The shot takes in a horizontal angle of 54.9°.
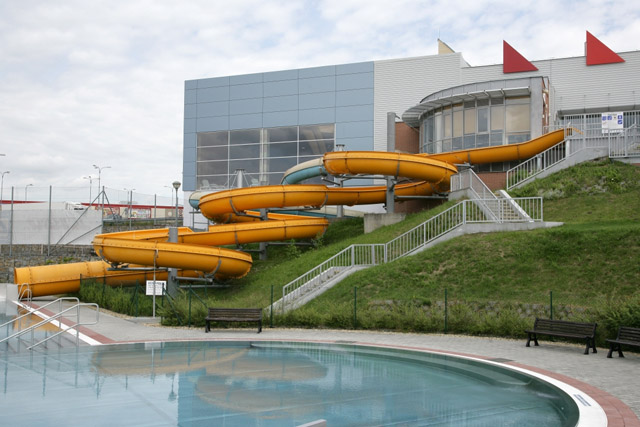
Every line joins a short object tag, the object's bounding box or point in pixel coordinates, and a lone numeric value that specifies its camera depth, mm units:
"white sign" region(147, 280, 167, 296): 21483
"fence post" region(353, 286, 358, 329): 19219
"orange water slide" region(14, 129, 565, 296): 27312
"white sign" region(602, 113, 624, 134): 34469
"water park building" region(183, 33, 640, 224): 34906
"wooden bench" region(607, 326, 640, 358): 13695
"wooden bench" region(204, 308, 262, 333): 18891
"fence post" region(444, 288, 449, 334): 18156
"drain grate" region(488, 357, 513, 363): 13578
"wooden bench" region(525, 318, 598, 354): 14644
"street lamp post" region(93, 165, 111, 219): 45656
